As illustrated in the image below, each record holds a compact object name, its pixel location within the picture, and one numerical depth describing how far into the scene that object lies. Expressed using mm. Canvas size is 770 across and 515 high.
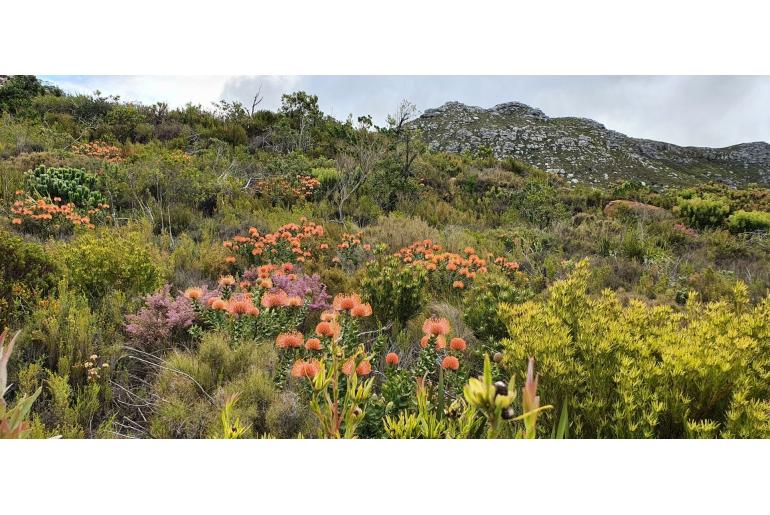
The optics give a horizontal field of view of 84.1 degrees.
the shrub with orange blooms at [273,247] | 4876
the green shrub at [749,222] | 9125
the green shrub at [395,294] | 3498
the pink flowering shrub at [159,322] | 2939
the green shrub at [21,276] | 2929
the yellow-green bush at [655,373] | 1684
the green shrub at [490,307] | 3043
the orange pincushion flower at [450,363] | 1833
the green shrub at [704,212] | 10039
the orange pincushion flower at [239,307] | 2579
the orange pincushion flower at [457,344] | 2033
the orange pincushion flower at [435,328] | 2092
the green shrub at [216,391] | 2143
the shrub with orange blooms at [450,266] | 4270
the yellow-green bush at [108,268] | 3447
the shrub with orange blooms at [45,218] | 5191
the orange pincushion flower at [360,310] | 2205
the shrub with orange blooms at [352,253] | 5159
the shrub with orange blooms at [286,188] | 8586
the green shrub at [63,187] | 6355
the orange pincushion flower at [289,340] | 2172
